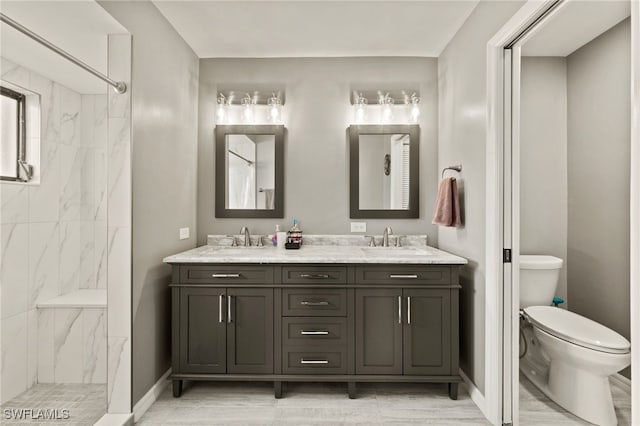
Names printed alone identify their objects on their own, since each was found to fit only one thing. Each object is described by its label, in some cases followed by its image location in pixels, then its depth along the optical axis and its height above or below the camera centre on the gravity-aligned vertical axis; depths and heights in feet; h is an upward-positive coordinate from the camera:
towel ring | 7.97 +1.05
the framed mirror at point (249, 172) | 9.65 +1.12
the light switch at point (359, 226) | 9.63 -0.40
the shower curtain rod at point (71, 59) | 4.17 +2.26
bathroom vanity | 7.19 -2.25
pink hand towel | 7.81 +0.15
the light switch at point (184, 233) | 8.62 -0.56
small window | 7.29 +1.61
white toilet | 5.95 -2.49
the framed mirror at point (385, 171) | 9.59 +1.15
